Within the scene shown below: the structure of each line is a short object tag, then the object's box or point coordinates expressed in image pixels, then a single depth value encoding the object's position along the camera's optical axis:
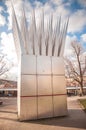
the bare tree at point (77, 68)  15.29
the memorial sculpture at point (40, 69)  5.44
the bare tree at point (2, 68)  15.64
